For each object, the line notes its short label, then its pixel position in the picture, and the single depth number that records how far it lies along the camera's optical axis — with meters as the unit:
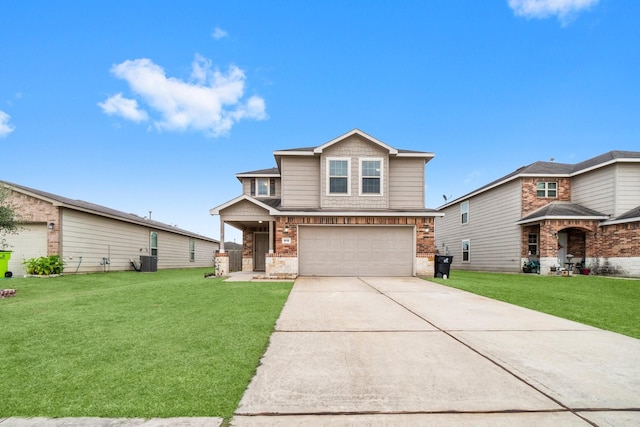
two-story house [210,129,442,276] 13.70
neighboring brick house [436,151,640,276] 15.70
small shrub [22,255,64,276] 13.05
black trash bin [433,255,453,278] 13.23
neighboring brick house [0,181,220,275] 13.78
